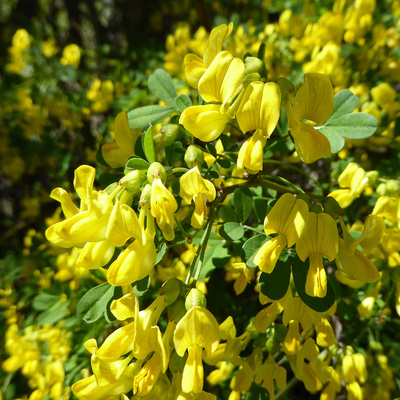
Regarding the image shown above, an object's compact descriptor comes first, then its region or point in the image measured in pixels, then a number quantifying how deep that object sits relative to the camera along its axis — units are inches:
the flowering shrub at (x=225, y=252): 6.7
